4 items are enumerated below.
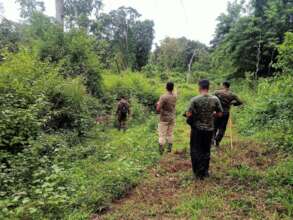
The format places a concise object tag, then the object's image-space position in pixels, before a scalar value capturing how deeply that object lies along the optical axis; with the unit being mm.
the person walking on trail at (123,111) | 12477
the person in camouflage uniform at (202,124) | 5535
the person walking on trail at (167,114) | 7487
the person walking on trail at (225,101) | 7598
